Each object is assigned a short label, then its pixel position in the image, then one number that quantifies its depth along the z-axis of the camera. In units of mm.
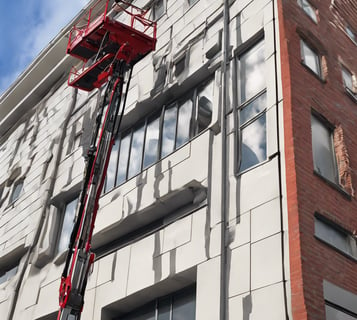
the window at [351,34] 17531
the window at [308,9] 15414
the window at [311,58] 13856
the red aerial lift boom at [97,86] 11109
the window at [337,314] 9367
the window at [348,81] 14992
